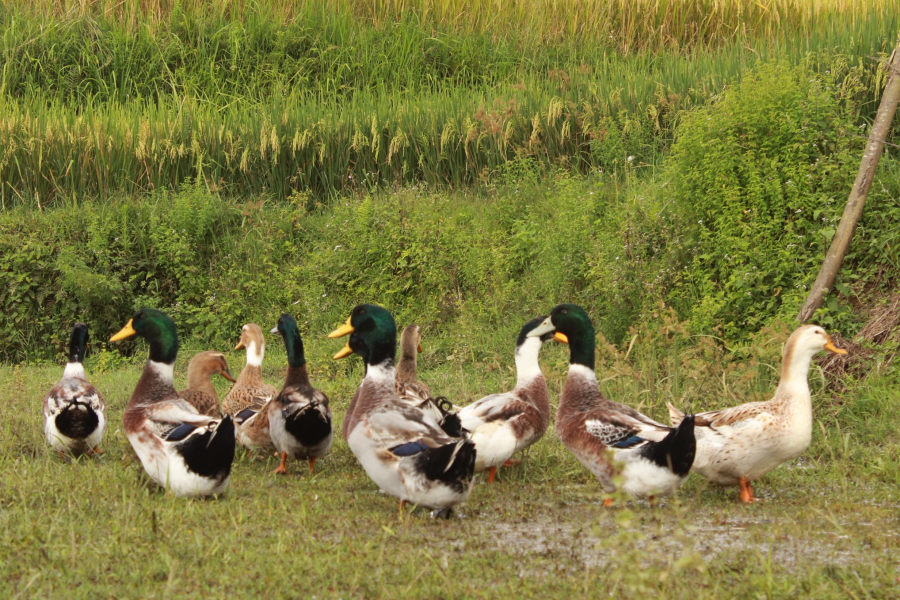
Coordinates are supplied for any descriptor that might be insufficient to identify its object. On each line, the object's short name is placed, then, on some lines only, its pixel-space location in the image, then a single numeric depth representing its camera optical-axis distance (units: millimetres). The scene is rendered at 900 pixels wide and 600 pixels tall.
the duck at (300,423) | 12469
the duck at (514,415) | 12180
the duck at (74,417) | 12977
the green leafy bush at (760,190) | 17344
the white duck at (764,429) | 11172
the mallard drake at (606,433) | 10273
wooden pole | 15703
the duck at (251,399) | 13891
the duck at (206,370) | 16016
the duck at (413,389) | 11586
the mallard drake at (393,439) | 9961
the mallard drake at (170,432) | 10625
